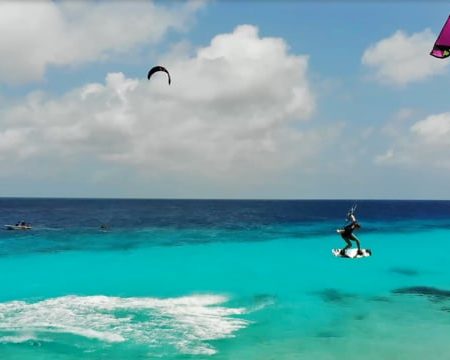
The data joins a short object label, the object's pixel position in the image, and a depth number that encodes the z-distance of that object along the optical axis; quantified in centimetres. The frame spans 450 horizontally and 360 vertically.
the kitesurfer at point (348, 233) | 2150
